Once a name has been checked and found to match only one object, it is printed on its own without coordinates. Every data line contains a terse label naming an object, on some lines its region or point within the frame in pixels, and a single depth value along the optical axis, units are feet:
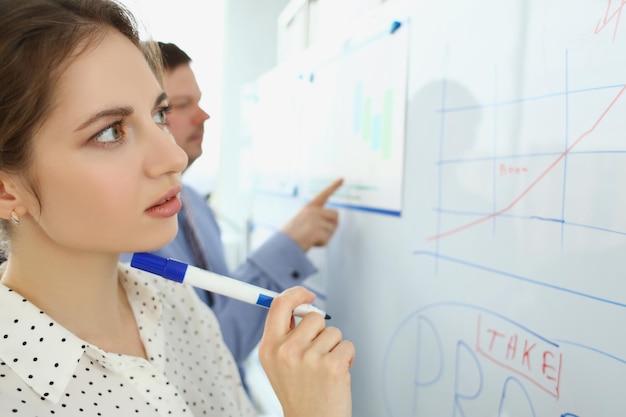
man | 3.04
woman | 1.48
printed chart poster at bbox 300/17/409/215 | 2.39
